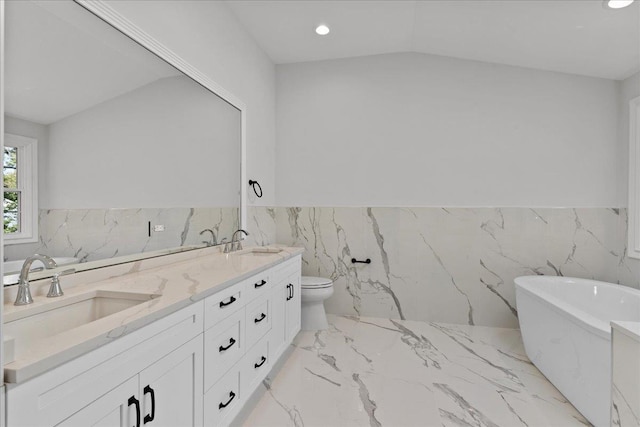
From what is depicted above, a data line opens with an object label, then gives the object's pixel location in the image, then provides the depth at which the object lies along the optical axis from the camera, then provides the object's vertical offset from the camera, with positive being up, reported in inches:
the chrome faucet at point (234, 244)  107.0 -10.3
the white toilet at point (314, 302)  125.9 -34.2
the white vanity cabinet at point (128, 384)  32.3 -19.9
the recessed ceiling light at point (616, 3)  84.3 +53.2
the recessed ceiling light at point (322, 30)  120.7 +66.7
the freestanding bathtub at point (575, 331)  71.9 -30.4
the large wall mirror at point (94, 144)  50.6 +13.5
